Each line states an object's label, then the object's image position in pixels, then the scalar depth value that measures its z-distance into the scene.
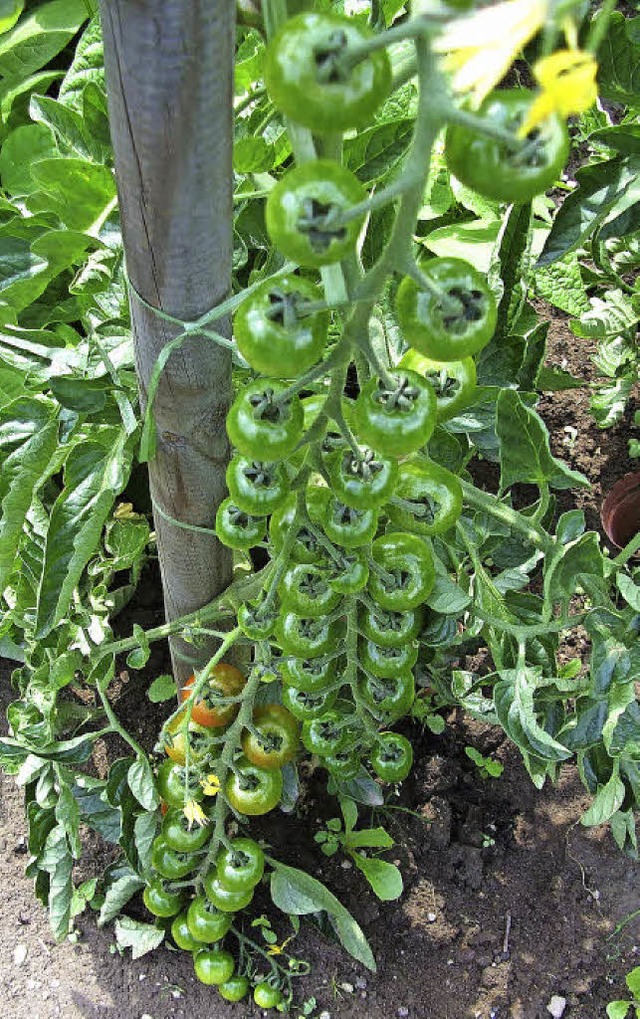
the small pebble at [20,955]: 1.59
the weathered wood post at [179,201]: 0.69
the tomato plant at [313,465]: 0.58
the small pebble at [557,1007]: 1.51
